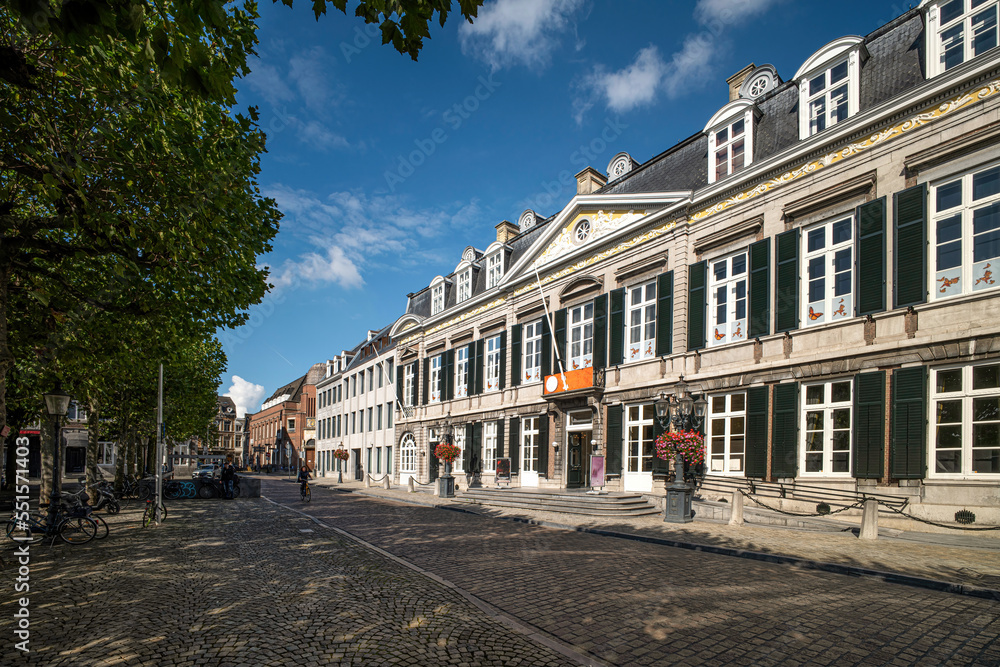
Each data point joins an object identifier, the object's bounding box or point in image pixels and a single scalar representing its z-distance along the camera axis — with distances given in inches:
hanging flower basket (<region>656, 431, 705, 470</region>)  593.6
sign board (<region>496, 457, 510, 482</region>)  969.8
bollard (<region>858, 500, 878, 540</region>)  433.1
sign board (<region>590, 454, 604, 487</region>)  754.8
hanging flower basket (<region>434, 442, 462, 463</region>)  951.6
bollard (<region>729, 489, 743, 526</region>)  528.4
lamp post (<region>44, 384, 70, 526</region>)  434.6
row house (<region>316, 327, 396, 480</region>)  1572.3
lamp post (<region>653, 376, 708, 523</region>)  570.3
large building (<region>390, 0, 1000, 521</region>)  462.0
